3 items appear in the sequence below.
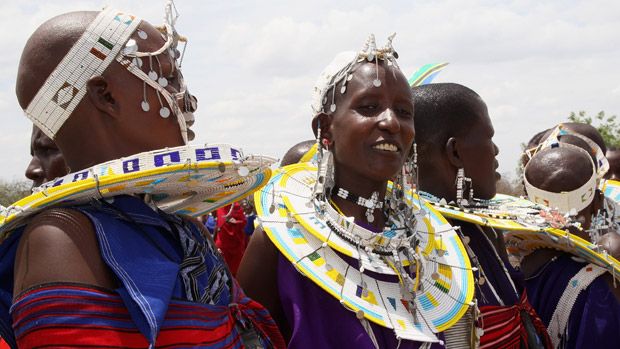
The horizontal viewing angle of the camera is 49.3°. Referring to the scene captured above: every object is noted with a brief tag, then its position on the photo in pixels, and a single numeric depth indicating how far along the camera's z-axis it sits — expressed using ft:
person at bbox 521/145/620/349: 10.96
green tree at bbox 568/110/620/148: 75.44
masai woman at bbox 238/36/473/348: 8.01
